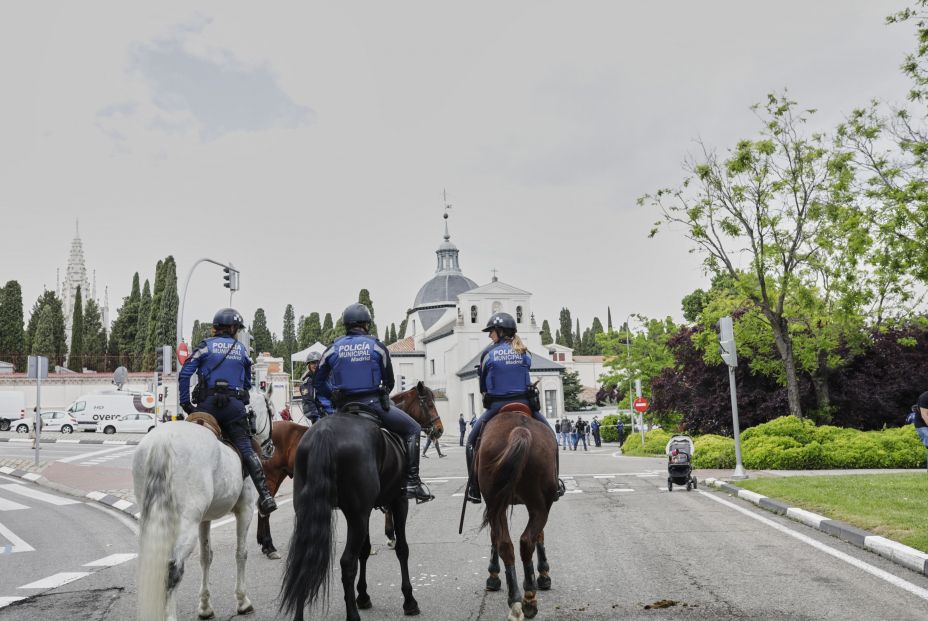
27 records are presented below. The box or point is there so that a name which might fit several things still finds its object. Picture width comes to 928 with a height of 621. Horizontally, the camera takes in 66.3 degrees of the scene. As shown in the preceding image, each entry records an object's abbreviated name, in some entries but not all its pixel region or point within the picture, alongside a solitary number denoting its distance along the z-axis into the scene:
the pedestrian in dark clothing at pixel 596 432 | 43.72
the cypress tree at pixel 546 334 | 118.79
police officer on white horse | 6.64
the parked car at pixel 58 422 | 44.38
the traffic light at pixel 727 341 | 17.26
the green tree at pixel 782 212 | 22.70
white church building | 65.19
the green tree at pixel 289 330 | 119.04
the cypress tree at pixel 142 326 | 75.00
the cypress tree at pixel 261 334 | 104.56
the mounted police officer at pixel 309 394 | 9.70
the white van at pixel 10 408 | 49.34
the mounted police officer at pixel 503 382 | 6.88
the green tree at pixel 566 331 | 123.62
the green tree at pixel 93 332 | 79.44
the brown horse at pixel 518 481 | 5.78
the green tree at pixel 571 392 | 82.44
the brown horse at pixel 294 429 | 9.12
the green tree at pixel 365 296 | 88.64
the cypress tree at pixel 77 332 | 76.06
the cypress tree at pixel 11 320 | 69.62
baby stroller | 15.05
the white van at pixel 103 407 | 45.19
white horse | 5.14
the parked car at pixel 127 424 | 44.97
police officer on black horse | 6.39
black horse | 5.09
